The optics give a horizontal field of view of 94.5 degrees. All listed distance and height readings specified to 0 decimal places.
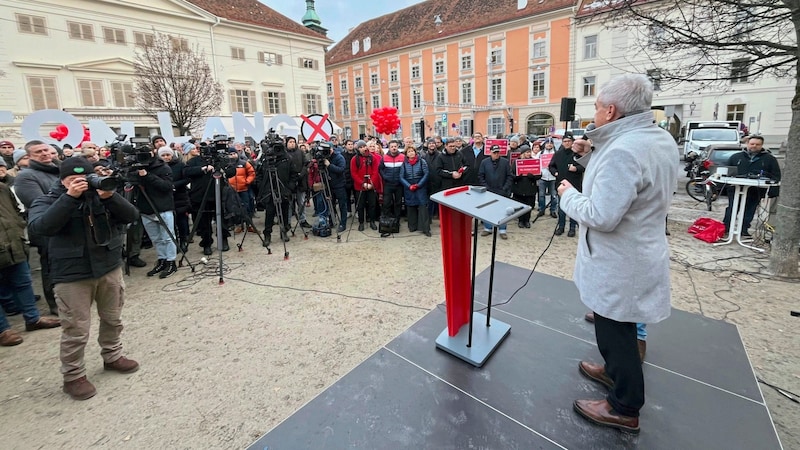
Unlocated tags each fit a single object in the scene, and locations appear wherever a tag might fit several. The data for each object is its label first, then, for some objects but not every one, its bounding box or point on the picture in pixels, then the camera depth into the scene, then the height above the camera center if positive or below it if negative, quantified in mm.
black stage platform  2027 -1541
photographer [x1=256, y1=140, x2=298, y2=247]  6438 -452
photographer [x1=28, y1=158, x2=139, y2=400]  2543 -603
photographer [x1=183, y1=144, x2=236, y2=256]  5500 -377
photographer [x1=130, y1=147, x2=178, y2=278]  4977 -631
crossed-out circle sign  7945 +604
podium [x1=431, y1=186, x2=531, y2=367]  2402 -883
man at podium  1732 -367
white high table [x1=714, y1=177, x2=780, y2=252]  5547 -881
